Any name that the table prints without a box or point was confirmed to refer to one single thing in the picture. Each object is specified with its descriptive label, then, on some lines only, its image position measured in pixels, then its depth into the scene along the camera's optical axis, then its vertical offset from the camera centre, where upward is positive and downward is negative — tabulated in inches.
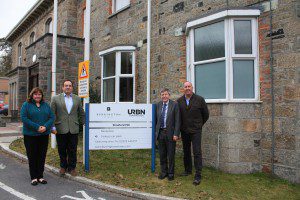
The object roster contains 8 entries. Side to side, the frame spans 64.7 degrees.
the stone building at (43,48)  392.2 +99.2
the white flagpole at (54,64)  280.1 +47.6
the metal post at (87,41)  221.2 +58.7
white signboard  200.2 -19.0
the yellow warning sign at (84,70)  214.9 +31.4
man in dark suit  187.9 -21.4
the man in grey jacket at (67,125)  190.8 -17.1
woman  174.0 -18.9
